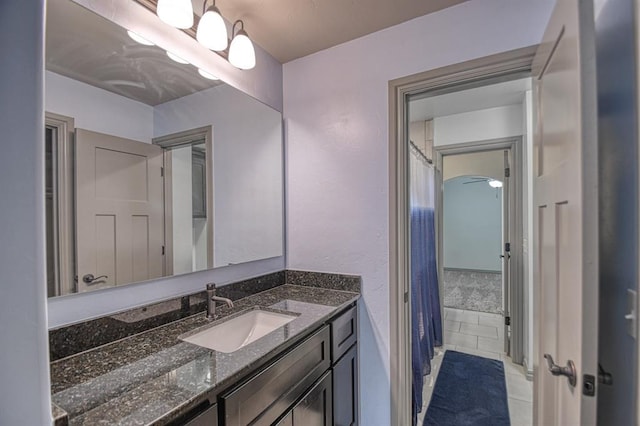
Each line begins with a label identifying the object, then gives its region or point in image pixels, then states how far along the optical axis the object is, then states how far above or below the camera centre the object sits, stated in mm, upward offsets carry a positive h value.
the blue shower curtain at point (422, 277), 2016 -563
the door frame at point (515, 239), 2600 -275
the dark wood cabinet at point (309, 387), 910 -688
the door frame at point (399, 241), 1590 -175
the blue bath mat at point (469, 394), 1878 -1368
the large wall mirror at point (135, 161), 964 +218
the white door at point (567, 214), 722 -14
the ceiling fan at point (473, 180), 6039 +625
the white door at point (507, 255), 2773 -451
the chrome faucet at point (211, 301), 1327 -414
